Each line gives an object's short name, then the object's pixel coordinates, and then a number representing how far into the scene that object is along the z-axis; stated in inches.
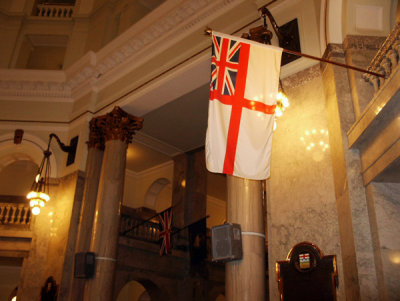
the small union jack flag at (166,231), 440.8
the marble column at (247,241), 199.8
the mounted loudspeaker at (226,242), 200.8
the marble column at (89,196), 335.3
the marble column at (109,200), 311.4
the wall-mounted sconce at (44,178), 356.8
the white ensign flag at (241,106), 179.5
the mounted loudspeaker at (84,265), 306.8
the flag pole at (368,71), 183.8
